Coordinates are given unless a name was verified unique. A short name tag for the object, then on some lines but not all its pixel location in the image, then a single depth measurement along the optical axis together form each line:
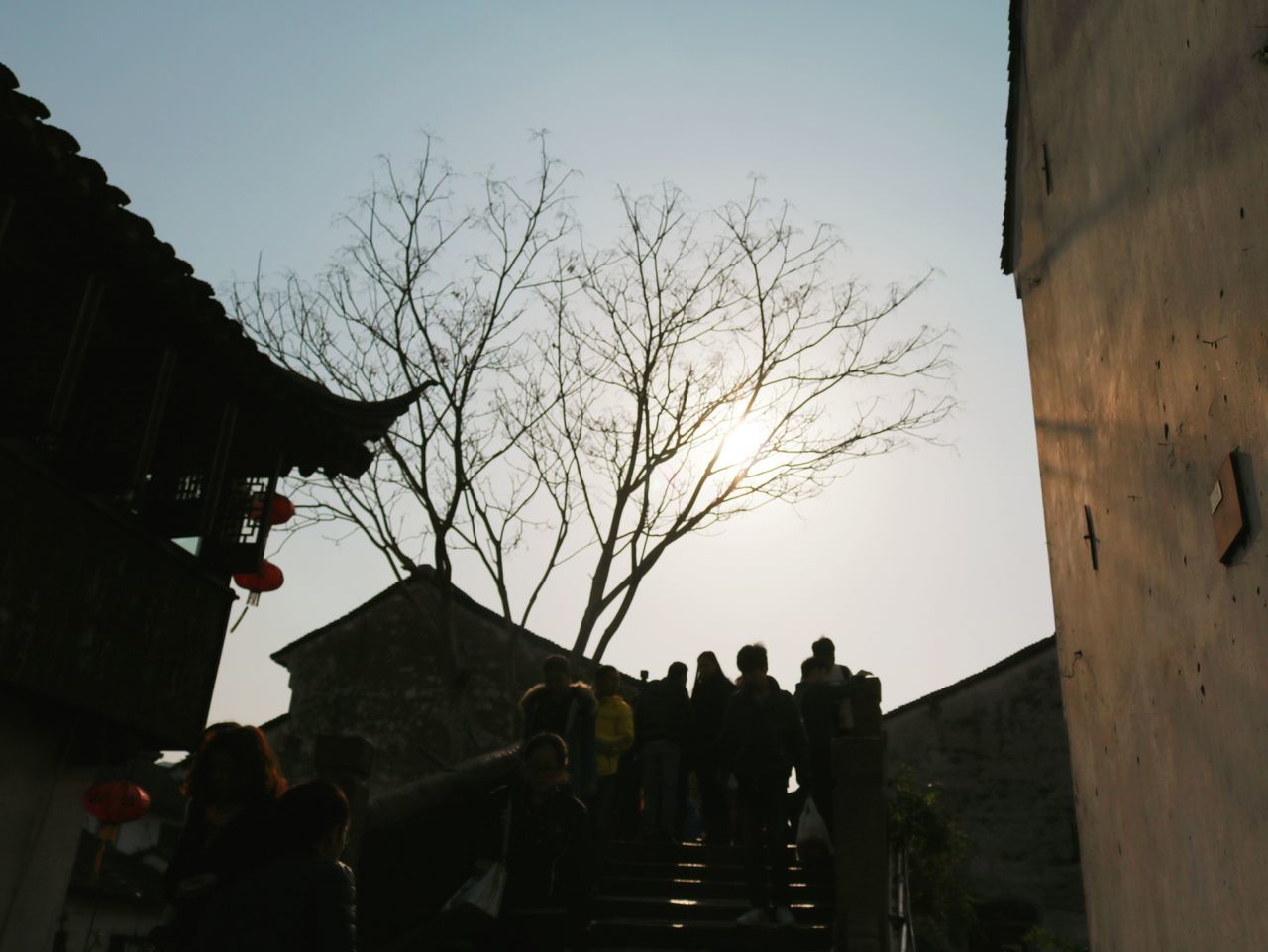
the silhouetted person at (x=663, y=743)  10.84
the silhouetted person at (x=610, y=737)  10.05
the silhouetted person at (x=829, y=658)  10.96
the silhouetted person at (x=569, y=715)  9.24
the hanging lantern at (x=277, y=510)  9.87
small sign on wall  4.05
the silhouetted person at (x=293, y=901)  3.88
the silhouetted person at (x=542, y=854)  6.67
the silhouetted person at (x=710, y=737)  10.90
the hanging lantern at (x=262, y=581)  10.28
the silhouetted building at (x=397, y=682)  21.09
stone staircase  8.34
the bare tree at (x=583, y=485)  15.47
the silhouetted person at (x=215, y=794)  4.38
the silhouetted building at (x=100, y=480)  7.21
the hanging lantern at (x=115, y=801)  11.26
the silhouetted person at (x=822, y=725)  10.45
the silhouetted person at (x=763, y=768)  8.30
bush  11.48
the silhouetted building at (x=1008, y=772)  17.50
